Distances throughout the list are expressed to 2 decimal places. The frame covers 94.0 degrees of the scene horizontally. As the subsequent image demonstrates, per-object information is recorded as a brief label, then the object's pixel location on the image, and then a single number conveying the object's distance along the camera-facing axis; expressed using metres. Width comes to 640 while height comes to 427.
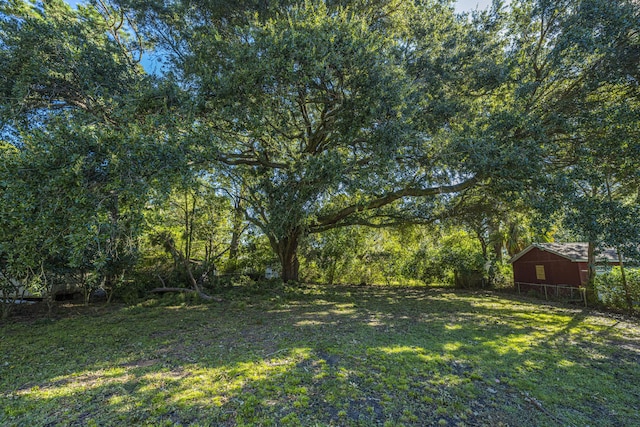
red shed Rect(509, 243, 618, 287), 12.85
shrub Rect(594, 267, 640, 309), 9.43
